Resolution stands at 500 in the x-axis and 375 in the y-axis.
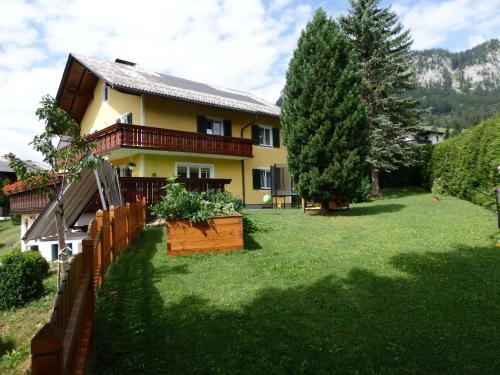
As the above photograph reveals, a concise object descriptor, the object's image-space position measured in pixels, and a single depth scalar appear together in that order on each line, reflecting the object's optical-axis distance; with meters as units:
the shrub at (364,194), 20.38
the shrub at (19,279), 6.61
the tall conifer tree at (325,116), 12.19
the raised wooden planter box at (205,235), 7.27
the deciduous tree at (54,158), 6.04
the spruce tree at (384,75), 22.22
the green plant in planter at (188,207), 7.21
